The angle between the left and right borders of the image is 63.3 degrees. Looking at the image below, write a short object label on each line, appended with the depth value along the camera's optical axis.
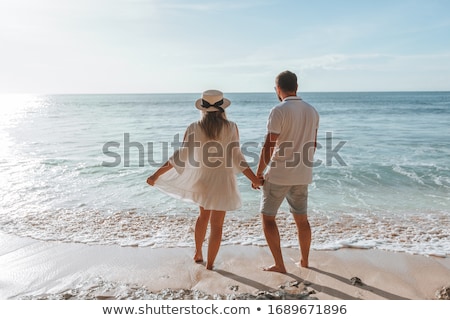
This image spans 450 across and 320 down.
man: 3.46
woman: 3.54
